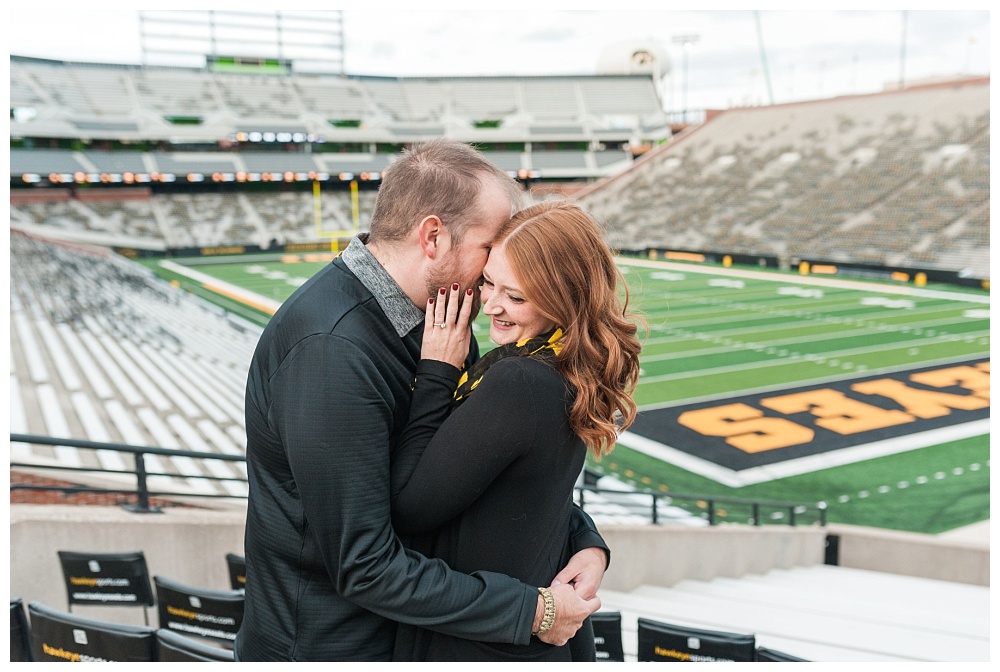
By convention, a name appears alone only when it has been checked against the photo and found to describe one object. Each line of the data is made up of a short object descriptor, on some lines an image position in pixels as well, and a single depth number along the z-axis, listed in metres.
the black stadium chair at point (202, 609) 3.05
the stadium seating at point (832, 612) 3.90
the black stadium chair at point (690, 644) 2.70
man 1.46
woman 1.45
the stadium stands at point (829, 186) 28.20
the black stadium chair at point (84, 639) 2.29
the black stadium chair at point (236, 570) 3.69
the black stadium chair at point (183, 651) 2.09
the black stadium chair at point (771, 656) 2.37
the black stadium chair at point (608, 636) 2.97
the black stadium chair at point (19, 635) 2.61
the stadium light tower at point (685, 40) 58.66
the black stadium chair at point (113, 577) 3.51
